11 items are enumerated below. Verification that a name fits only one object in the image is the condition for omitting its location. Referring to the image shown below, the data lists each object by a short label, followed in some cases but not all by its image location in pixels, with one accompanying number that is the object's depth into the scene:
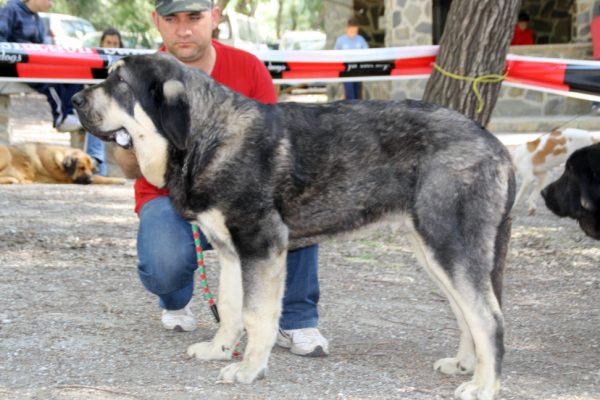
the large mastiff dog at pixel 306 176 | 4.12
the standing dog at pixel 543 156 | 9.76
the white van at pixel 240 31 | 22.97
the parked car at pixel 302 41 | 29.80
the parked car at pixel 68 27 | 27.08
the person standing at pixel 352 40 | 18.61
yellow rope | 7.45
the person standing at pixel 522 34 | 19.55
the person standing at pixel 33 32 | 11.23
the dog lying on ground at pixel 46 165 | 11.74
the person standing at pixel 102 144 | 12.45
